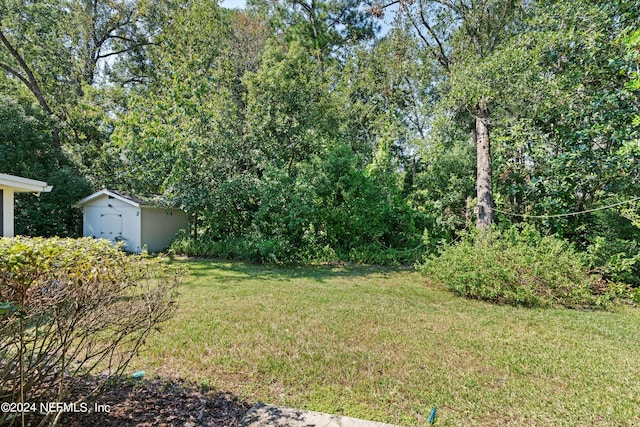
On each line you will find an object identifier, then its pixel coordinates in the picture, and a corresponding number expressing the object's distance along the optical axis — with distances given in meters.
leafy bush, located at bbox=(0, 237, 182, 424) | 1.94
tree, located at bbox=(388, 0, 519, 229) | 8.21
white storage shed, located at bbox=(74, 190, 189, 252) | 12.49
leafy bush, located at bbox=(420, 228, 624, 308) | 6.11
